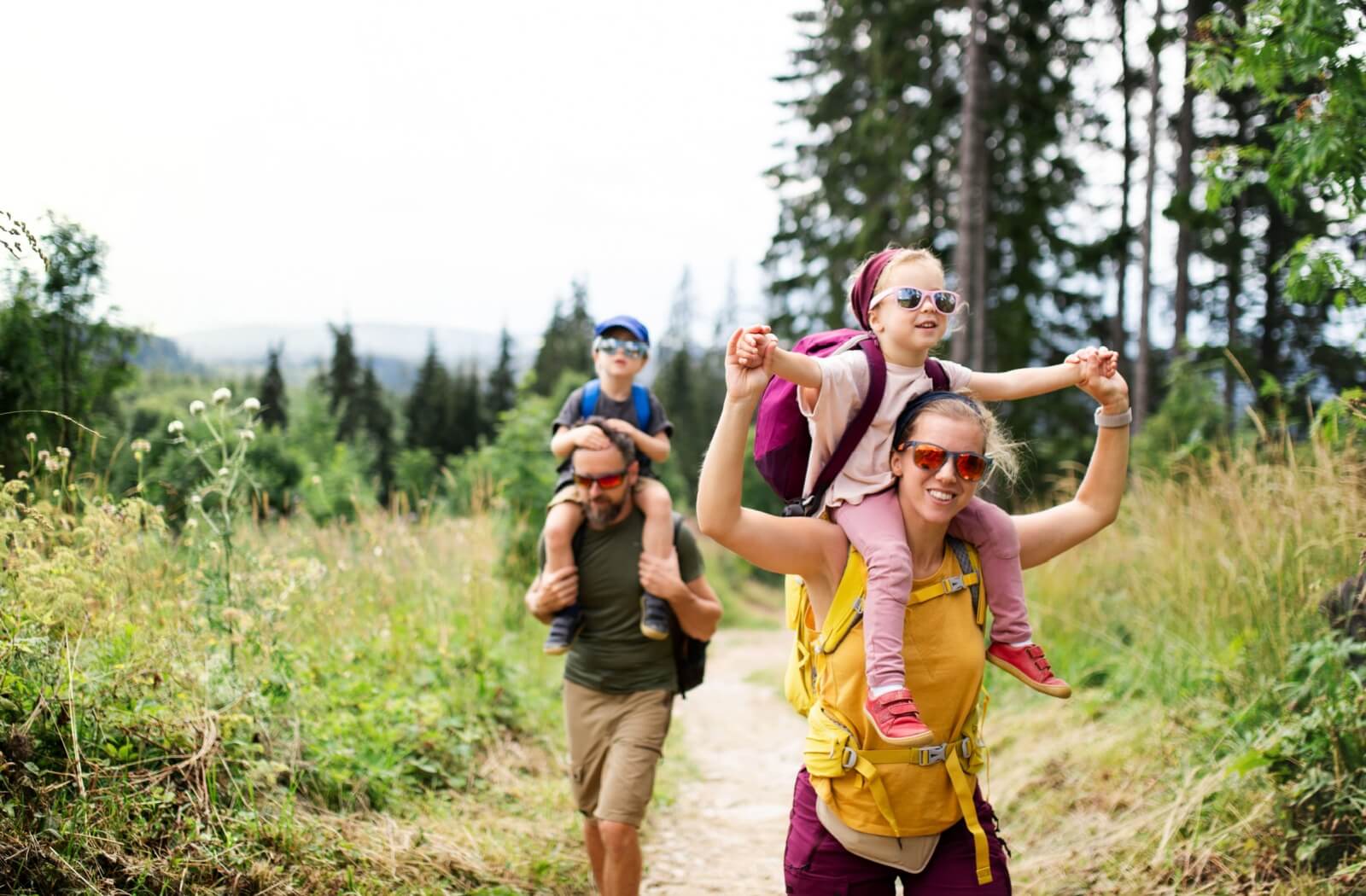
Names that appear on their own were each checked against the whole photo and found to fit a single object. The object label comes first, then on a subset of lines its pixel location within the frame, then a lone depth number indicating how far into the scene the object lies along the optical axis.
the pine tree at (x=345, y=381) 18.42
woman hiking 2.40
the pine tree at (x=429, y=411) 19.83
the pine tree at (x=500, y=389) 22.20
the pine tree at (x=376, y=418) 18.25
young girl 2.30
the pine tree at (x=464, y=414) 20.36
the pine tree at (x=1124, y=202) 20.80
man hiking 4.08
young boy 4.33
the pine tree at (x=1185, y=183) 16.52
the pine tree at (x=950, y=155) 18.11
